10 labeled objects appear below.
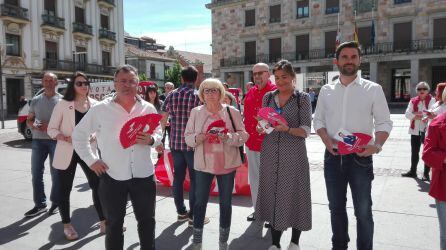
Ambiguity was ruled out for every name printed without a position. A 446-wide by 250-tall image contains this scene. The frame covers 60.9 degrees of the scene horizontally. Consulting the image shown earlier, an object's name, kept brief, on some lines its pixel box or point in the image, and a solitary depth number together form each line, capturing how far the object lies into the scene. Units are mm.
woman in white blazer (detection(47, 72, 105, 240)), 4258
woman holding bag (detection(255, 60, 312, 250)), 3582
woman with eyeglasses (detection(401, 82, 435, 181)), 6910
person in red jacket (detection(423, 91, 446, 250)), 2729
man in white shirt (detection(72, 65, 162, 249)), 3047
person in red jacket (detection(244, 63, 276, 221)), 4418
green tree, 51144
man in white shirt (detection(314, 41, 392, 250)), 3266
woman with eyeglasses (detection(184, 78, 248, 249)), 3691
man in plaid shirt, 4578
